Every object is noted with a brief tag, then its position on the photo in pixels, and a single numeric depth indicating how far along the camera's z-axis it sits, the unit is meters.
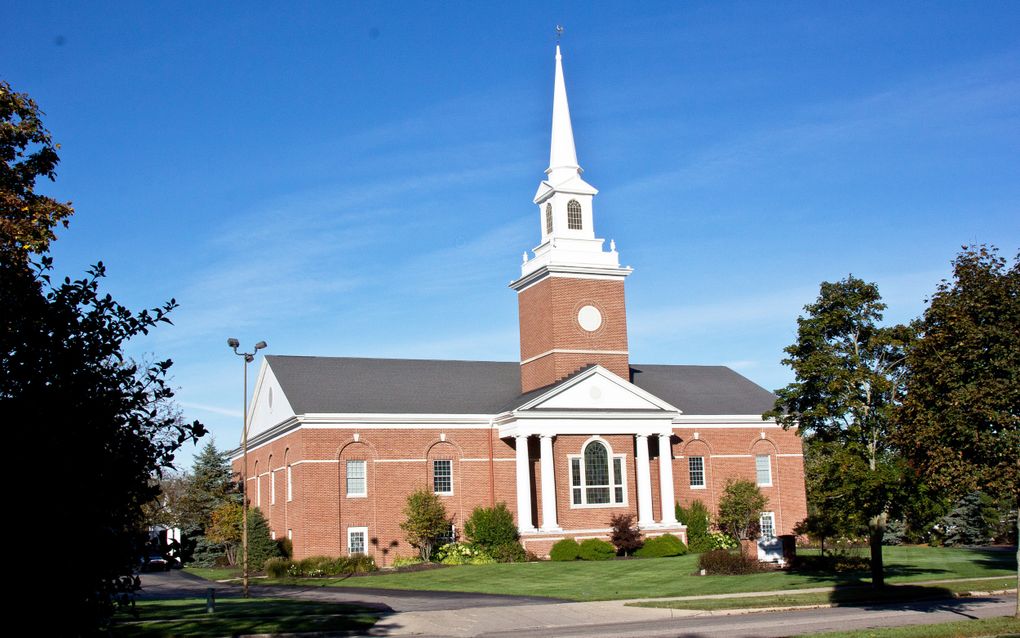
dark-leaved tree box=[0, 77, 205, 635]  9.52
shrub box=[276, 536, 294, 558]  46.81
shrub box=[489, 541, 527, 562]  44.16
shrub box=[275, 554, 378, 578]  42.75
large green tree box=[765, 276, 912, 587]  27.73
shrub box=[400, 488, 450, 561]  44.81
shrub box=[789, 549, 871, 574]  36.38
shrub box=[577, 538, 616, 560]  44.19
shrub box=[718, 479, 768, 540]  51.78
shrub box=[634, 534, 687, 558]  45.00
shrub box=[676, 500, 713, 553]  48.44
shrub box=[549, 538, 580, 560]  44.16
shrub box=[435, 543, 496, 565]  44.12
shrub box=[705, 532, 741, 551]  49.00
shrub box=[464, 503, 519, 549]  45.12
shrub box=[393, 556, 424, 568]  44.63
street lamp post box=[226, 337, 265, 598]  35.96
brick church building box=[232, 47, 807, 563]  45.81
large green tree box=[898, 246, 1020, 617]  20.31
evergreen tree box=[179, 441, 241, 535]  58.56
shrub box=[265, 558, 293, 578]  43.19
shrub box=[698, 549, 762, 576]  34.62
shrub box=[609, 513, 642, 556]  45.03
